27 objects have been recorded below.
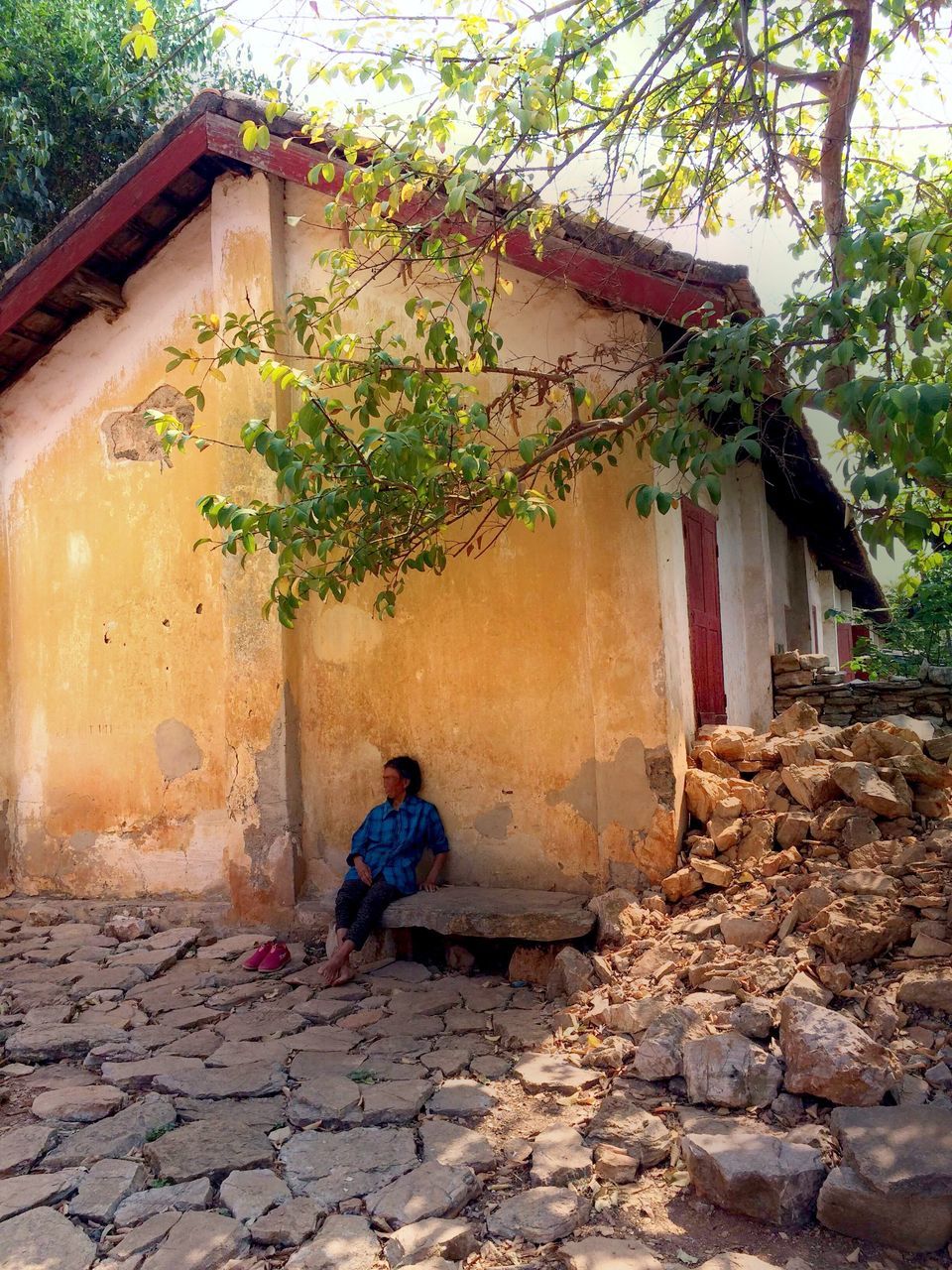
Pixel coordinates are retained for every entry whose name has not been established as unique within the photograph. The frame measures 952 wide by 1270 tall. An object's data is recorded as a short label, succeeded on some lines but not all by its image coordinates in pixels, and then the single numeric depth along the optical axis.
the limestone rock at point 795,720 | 6.16
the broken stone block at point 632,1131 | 3.22
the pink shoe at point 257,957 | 5.49
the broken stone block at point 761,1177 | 2.78
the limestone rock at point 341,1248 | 2.73
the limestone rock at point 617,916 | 4.88
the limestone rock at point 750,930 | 4.40
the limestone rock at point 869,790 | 4.87
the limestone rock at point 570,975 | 4.66
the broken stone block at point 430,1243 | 2.74
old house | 5.41
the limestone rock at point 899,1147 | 2.61
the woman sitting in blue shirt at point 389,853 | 5.34
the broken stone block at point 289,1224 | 2.86
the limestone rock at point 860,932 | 3.97
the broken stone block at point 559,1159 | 3.12
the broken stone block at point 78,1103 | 3.79
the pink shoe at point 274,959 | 5.48
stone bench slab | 4.96
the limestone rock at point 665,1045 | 3.65
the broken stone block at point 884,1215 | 2.60
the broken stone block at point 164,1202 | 3.02
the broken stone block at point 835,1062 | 3.18
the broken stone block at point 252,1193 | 3.02
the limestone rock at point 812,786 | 5.14
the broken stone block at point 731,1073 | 3.39
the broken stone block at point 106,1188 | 3.04
